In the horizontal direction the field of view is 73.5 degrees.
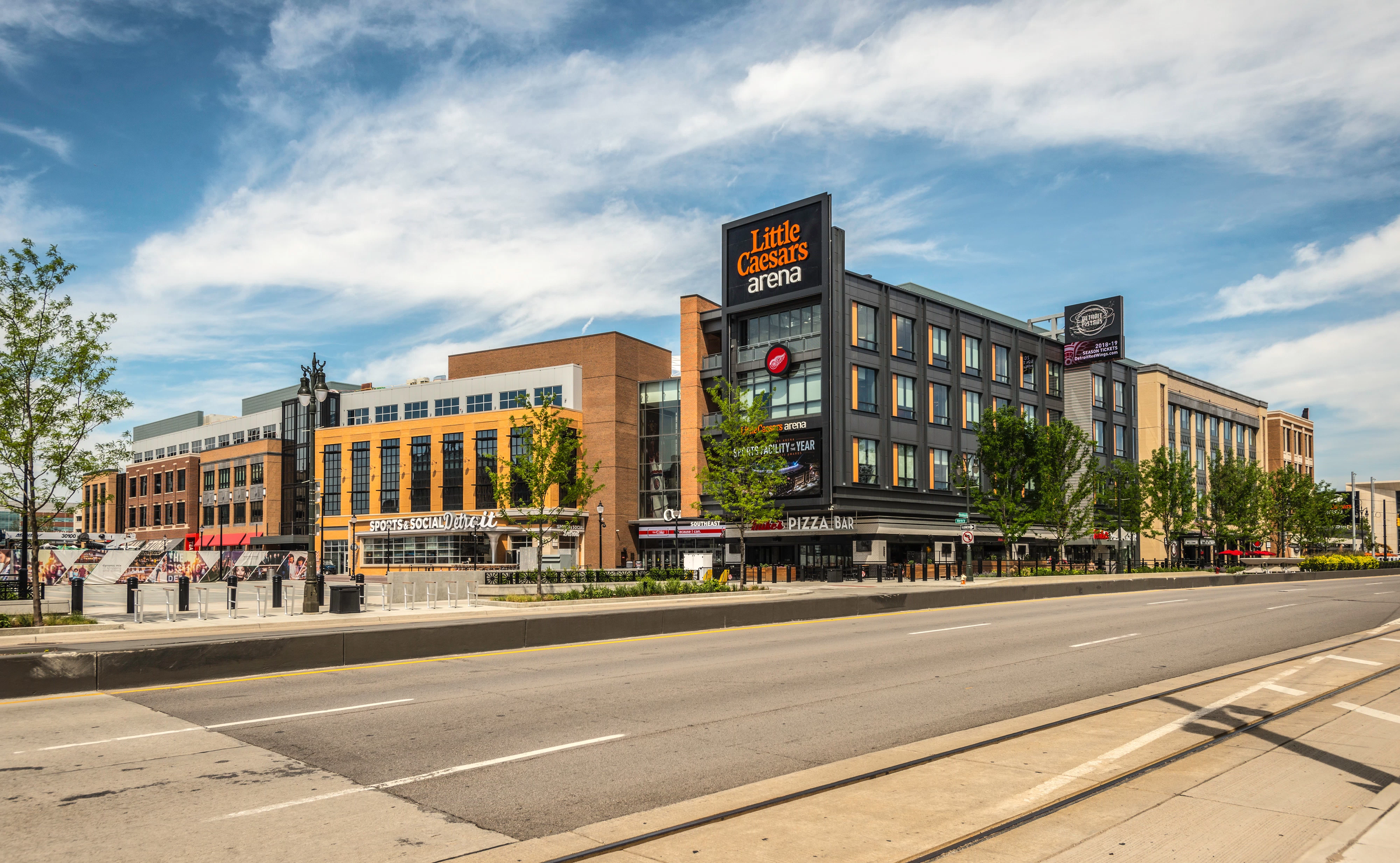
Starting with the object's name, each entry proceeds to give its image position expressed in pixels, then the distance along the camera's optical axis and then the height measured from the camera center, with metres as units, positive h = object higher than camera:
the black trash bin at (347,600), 27.00 -3.32
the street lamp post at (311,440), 26.77 +1.29
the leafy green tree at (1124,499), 68.19 -1.77
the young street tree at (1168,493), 69.94 -1.43
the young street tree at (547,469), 36.12 +0.50
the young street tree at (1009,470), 56.94 +0.37
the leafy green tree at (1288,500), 85.12 -2.53
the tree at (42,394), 21.62 +2.22
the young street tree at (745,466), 42.09 +0.59
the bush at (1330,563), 64.38 -6.41
